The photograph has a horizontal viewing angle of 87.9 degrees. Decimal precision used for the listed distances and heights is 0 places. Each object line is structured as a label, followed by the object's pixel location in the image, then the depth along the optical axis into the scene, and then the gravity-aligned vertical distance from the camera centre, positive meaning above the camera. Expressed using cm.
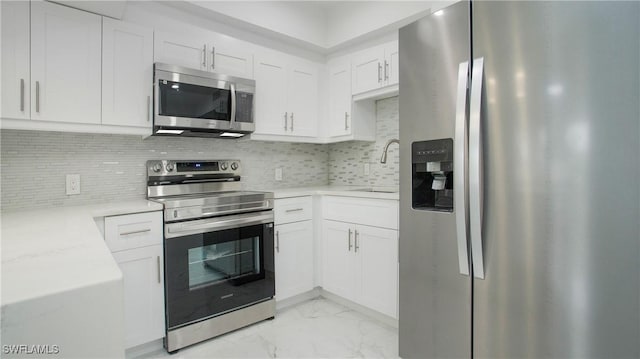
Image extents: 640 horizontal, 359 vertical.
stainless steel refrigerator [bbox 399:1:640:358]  116 +0
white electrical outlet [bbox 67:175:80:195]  208 -3
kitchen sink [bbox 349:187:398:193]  293 -9
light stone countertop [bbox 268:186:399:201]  234 -10
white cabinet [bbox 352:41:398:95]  256 +90
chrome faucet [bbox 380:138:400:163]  244 +20
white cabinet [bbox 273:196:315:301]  258 -54
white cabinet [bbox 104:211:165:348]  187 -52
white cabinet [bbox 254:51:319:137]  269 +72
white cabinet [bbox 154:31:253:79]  219 +90
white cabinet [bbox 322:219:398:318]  227 -63
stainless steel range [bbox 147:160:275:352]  204 -49
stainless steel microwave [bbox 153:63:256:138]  209 +52
